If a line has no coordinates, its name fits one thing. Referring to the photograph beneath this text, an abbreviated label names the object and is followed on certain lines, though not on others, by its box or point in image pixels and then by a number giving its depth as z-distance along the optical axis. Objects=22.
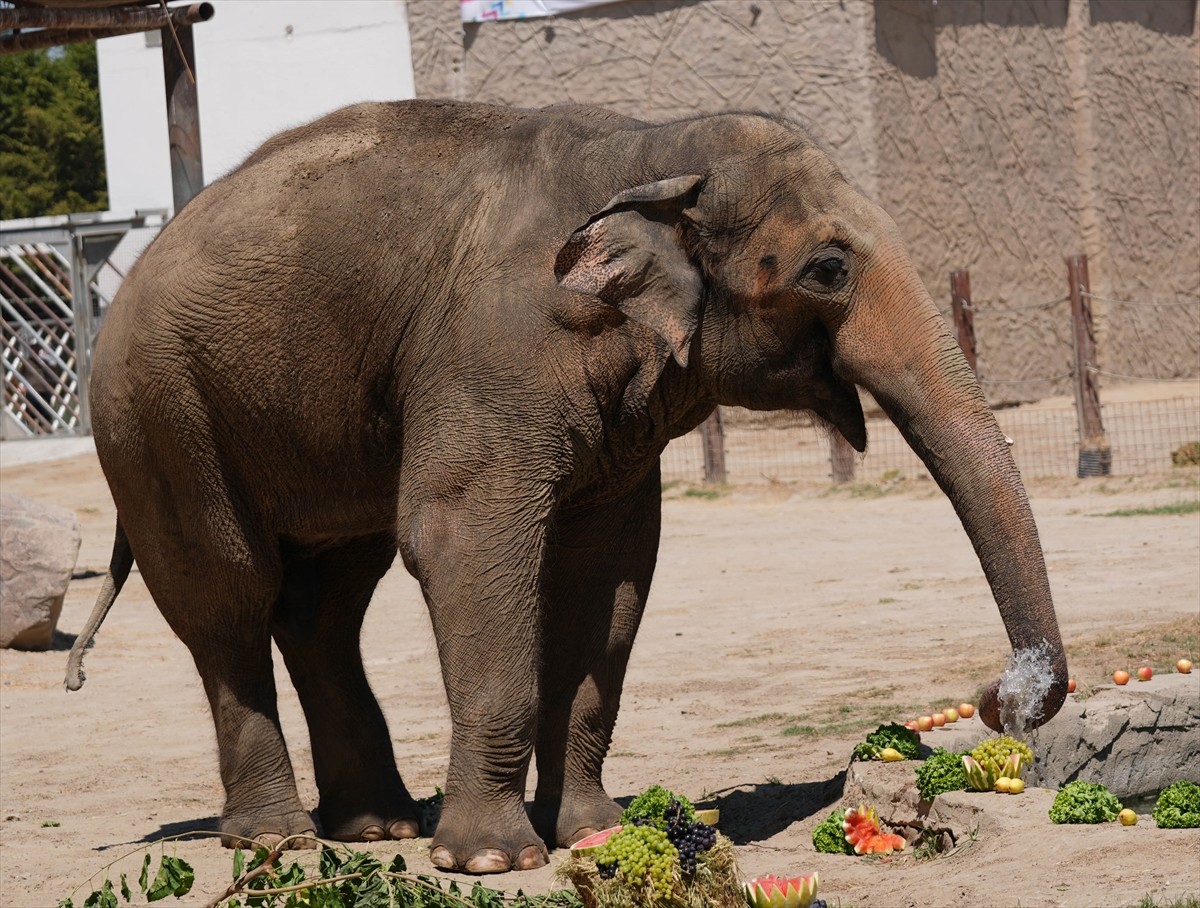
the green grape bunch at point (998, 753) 11.46
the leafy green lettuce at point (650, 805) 9.54
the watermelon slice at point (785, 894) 8.62
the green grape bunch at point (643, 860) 8.15
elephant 10.87
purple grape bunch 8.26
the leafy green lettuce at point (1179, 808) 10.28
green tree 72.56
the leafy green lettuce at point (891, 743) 12.45
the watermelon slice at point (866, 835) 11.61
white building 51.59
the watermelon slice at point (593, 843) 8.59
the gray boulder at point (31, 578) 22.14
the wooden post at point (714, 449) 34.44
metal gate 47.25
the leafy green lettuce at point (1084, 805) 10.52
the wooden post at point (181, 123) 23.72
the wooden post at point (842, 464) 32.72
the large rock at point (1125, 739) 13.41
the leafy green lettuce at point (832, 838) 11.72
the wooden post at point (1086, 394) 30.56
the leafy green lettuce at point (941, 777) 11.66
